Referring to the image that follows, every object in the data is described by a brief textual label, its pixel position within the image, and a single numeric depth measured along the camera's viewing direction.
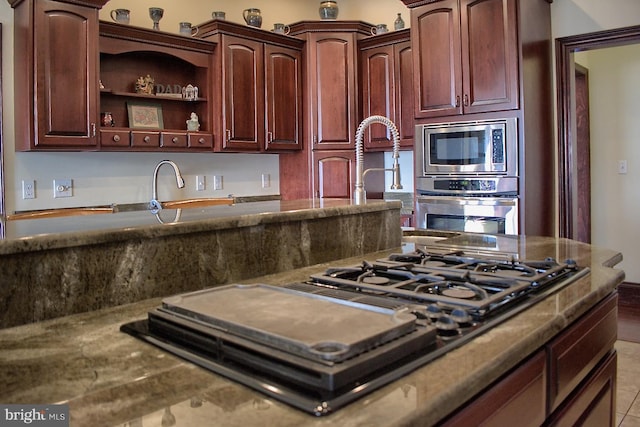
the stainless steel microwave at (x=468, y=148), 3.49
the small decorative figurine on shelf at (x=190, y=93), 4.13
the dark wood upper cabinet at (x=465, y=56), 3.50
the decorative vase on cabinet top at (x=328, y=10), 4.63
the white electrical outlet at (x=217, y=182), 4.53
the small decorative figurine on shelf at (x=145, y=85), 3.97
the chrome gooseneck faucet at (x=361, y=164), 1.96
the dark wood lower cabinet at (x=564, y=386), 0.89
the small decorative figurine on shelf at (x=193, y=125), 4.13
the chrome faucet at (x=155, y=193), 3.95
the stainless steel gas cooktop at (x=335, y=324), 0.72
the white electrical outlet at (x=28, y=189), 3.54
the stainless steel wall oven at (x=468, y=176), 3.50
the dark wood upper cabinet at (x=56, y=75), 3.28
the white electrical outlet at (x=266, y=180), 4.89
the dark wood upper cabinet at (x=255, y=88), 4.16
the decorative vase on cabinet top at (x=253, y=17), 4.47
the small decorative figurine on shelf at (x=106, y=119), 3.70
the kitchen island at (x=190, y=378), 0.64
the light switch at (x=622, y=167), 4.73
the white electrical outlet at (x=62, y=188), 3.67
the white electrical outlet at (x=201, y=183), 4.41
